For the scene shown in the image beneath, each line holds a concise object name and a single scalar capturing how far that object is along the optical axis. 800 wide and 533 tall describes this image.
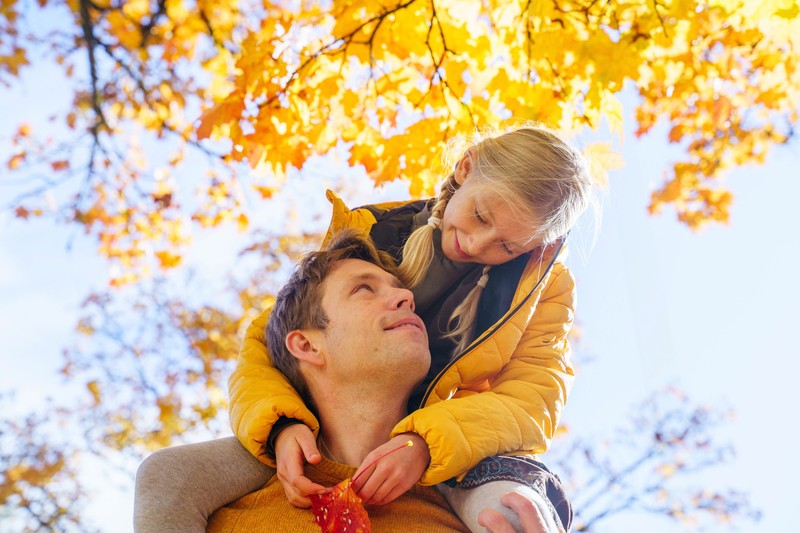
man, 1.90
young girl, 1.81
